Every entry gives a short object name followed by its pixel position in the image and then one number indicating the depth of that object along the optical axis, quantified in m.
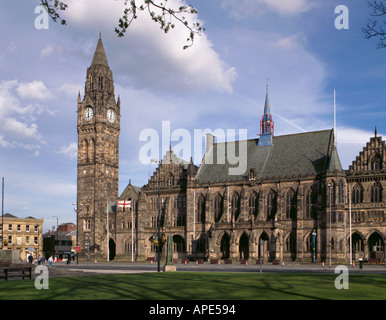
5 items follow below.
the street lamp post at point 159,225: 83.30
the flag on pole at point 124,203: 84.69
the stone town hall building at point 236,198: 68.62
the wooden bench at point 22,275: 29.39
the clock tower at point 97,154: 89.25
